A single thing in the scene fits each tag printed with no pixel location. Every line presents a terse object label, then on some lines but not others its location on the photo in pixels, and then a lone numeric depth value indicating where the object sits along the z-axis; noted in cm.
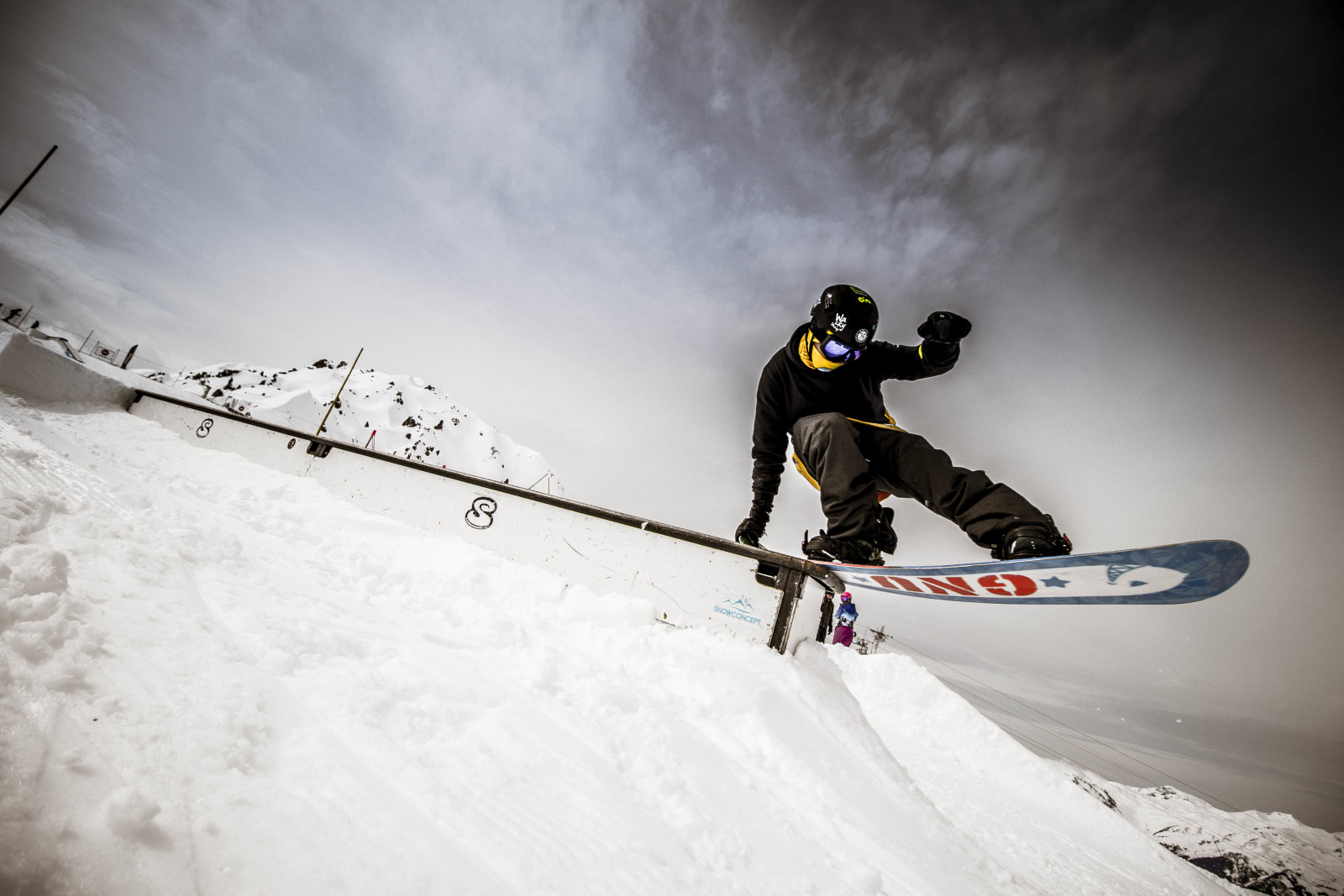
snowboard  177
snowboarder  242
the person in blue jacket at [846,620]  1037
